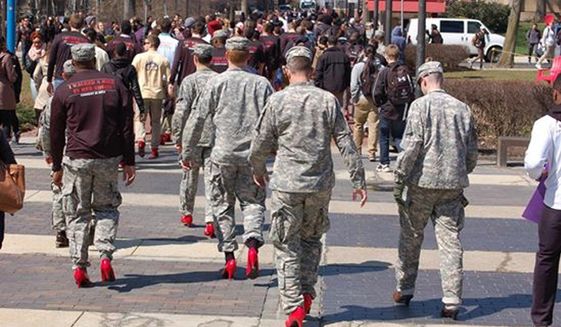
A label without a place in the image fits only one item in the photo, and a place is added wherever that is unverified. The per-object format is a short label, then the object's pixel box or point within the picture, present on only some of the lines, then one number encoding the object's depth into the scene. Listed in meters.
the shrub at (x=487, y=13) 61.56
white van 45.12
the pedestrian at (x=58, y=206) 10.04
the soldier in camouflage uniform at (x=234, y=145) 8.83
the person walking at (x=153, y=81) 15.72
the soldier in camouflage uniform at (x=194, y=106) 9.84
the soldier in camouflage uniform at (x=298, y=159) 7.50
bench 15.54
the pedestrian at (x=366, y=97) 15.77
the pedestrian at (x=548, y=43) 40.22
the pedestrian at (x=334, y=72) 17.28
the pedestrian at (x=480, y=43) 41.66
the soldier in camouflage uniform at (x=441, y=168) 7.88
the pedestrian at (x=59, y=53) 14.76
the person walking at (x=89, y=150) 8.60
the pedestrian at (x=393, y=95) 14.07
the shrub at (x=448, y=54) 35.98
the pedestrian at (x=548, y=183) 7.27
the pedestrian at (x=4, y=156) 7.27
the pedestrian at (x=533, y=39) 45.40
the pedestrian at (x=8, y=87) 15.17
